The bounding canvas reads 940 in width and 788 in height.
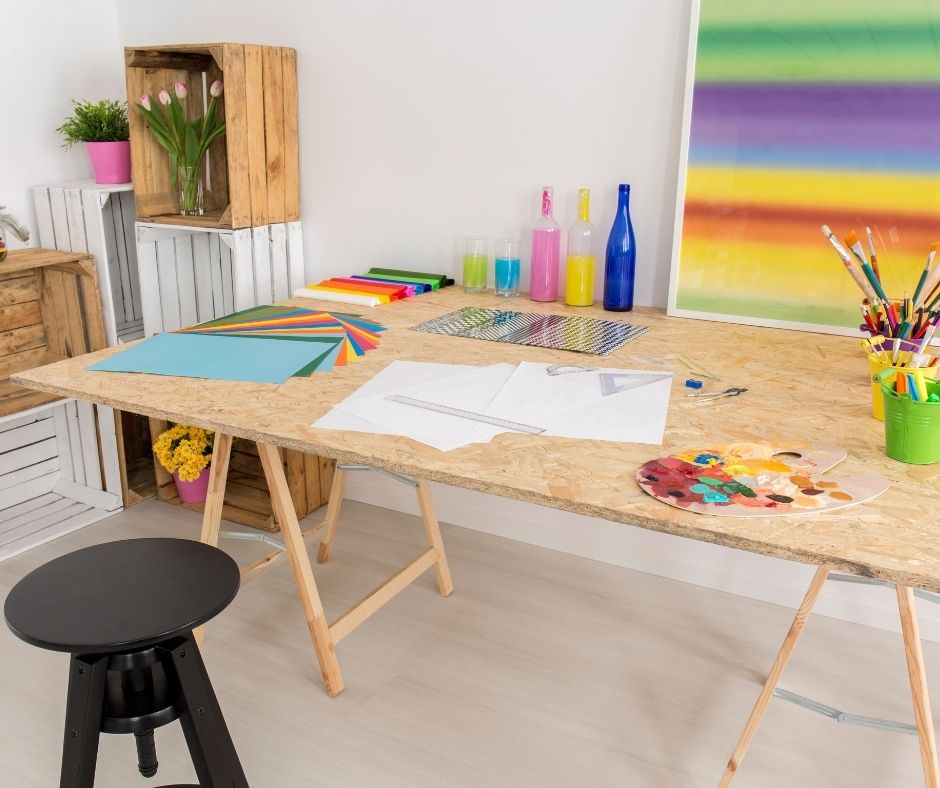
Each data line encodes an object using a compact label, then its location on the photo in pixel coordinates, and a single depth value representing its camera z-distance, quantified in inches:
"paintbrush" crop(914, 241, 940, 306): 64.6
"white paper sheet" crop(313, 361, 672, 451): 58.4
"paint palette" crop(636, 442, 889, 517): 47.7
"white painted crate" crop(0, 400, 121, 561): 119.0
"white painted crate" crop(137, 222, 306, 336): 110.2
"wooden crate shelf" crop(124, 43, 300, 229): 103.0
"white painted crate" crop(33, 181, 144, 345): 112.0
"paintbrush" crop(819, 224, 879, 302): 65.6
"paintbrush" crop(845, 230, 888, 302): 65.1
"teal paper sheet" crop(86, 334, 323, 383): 69.6
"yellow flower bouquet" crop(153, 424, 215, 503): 113.4
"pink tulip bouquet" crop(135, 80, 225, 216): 108.9
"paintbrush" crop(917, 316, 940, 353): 58.8
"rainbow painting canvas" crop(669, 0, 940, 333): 78.9
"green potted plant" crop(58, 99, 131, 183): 113.2
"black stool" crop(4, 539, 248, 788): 52.6
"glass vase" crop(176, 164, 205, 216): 113.7
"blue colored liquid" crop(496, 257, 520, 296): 97.9
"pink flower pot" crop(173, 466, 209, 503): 116.7
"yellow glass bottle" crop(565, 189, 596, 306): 93.5
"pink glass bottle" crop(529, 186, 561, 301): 95.7
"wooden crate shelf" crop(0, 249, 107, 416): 112.0
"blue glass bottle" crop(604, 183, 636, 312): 90.3
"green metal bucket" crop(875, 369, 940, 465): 51.6
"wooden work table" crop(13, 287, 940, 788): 45.4
